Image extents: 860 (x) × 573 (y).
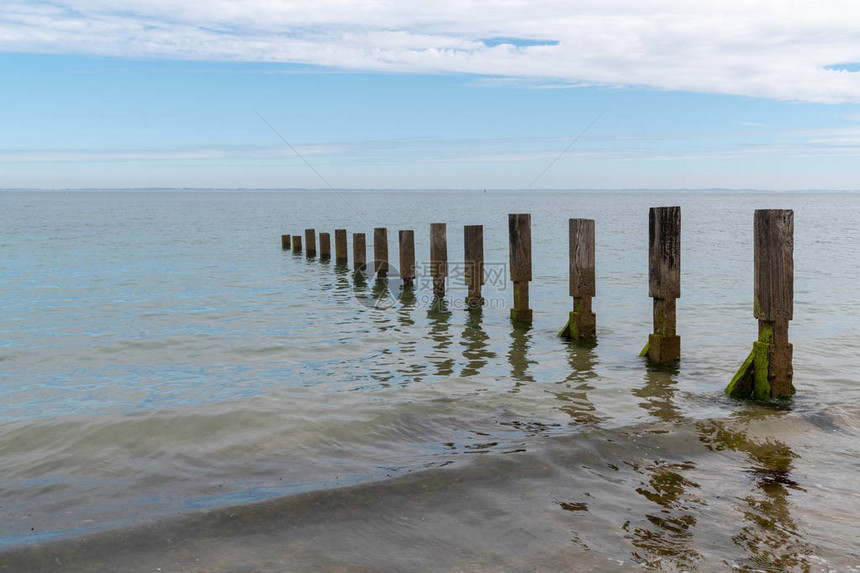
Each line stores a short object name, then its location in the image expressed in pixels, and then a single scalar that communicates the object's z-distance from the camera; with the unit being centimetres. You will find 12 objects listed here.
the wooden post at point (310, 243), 2477
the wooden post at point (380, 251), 1848
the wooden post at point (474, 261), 1284
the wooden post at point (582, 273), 983
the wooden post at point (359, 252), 1983
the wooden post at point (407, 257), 1630
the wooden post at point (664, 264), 840
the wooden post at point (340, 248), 2184
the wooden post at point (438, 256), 1437
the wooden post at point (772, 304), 691
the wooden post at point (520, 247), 1126
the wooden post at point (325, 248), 2356
